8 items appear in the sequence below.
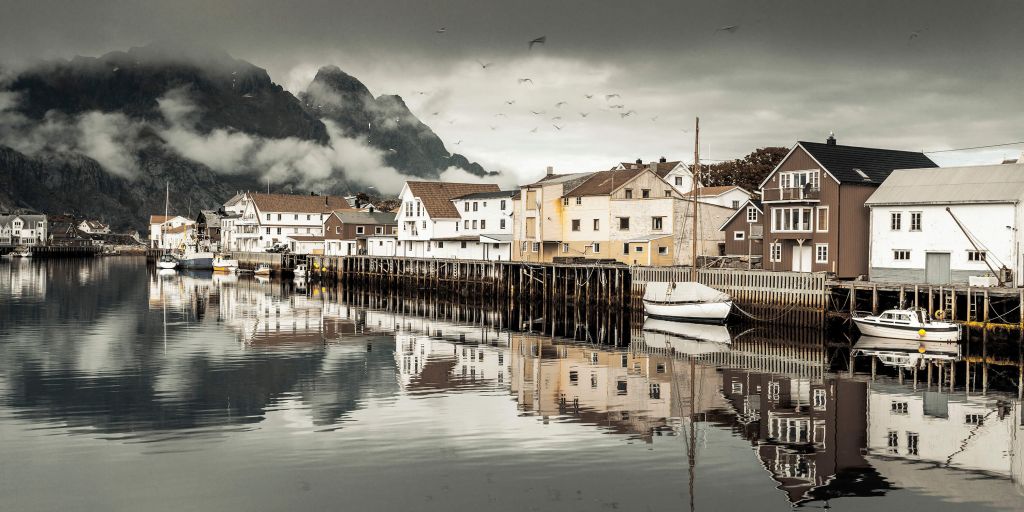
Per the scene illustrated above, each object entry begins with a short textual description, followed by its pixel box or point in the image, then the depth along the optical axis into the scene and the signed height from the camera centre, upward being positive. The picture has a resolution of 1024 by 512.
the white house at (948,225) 46.03 +1.77
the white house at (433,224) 88.44 +3.13
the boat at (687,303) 50.97 -2.79
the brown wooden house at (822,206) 53.97 +3.14
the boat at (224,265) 119.06 -1.67
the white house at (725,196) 78.06 +5.32
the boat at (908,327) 40.94 -3.28
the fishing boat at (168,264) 128.00 -1.67
